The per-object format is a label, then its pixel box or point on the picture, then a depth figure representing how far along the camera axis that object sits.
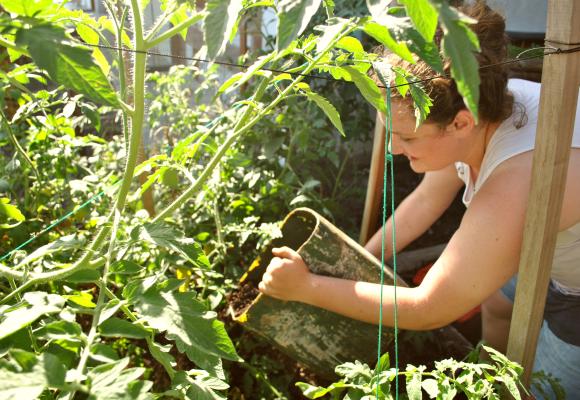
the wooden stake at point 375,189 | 1.99
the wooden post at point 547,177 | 1.04
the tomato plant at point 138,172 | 0.57
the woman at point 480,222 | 1.29
